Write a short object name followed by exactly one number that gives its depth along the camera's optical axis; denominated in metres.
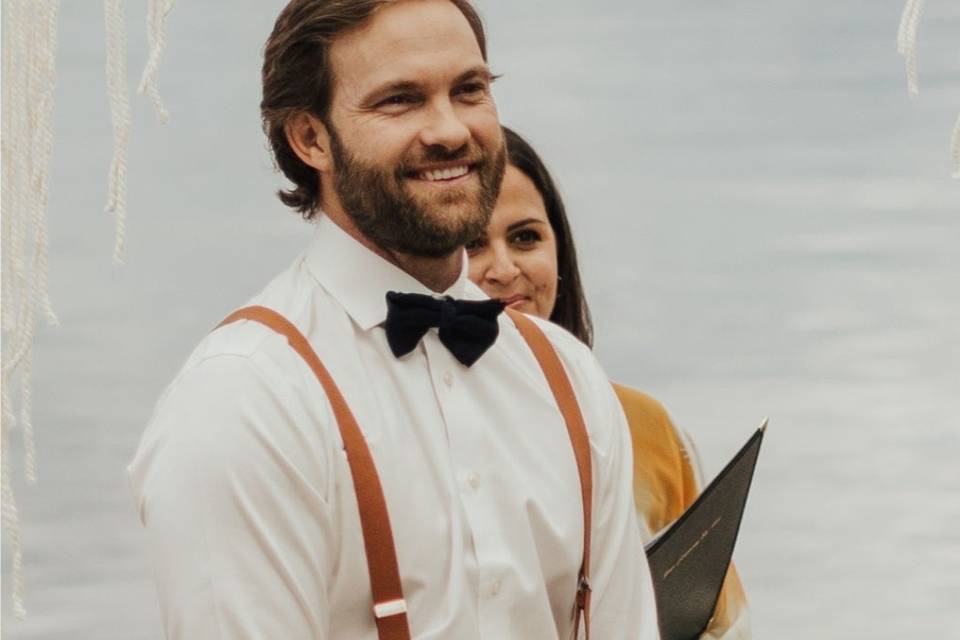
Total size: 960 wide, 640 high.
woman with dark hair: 5.55
